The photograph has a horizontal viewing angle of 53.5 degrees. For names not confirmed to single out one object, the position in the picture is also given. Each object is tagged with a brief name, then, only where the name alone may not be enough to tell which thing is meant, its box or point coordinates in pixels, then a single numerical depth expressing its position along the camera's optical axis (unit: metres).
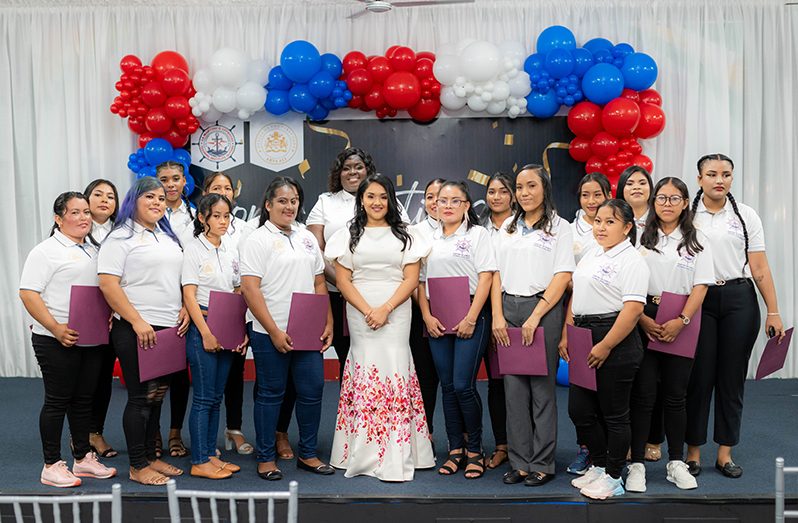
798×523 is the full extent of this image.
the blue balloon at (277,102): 5.79
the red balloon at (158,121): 5.70
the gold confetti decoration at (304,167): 6.14
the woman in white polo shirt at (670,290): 3.51
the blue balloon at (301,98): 5.70
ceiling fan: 4.66
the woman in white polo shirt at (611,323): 3.34
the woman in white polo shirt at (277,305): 3.67
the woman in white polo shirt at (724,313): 3.65
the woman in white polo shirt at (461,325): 3.71
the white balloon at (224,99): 5.70
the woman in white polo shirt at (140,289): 3.60
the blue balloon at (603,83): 5.49
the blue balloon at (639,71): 5.59
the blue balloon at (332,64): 5.69
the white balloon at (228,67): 5.64
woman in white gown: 3.75
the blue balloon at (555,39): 5.63
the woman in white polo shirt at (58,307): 3.64
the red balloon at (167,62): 5.74
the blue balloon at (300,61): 5.57
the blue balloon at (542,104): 5.74
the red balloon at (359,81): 5.69
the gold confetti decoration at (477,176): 6.14
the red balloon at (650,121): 5.64
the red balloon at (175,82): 5.67
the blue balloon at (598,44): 5.71
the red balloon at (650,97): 5.75
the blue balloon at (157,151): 5.72
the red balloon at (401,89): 5.61
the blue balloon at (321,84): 5.62
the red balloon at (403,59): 5.69
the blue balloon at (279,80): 5.76
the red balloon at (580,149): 5.78
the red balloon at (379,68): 5.67
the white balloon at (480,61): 5.52
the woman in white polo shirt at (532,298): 3.60
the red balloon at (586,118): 5.61
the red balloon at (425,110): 5.82
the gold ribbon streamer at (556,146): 6.04
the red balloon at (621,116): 5.45
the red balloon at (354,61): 5.75
